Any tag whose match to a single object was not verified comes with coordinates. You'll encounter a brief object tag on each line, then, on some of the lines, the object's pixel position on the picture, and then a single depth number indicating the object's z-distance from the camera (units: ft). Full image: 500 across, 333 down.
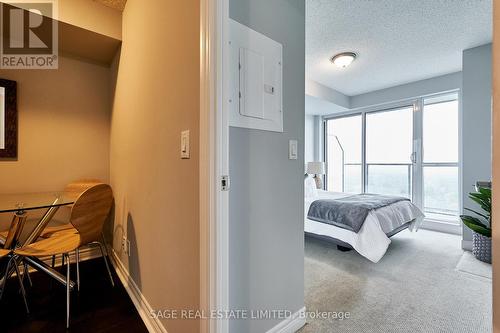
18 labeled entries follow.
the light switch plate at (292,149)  4.74
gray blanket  8.18
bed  7.82
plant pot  8.27
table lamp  14.98
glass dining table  5.02
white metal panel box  3.84
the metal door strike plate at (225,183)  3.26
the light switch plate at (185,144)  3.63
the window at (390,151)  14.25
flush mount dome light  10.30
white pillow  11.63
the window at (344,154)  16.76
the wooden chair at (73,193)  6.40
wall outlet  6.26
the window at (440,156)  12.69
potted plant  7.89
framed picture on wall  6.92
